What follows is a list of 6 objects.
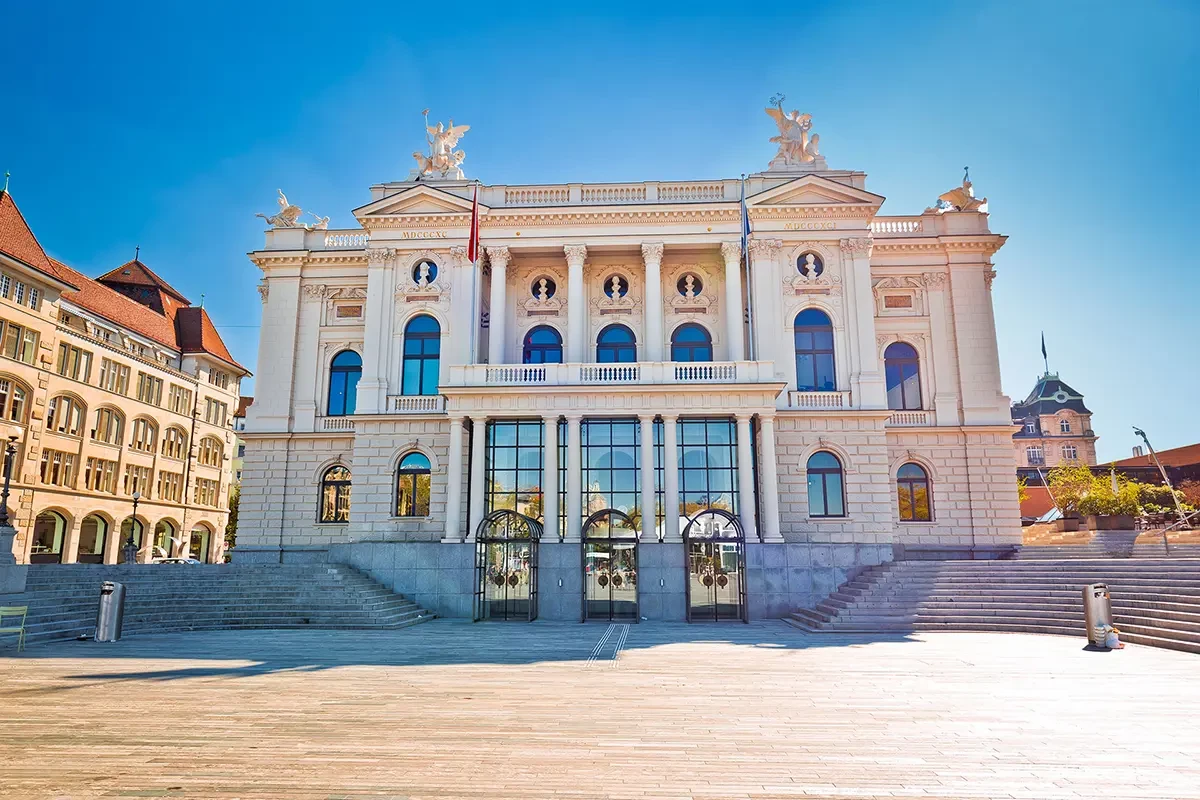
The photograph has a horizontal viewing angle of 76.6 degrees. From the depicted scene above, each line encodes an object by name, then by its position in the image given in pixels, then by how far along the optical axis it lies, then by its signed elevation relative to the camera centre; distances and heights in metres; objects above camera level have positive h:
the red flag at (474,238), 32.69 +12.72
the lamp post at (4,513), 21.59 +0.74
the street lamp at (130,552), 37.75 -0.67
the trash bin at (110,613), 18.94 -1.84
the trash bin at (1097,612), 18.06 -1.78
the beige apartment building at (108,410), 47.28 +9.36
